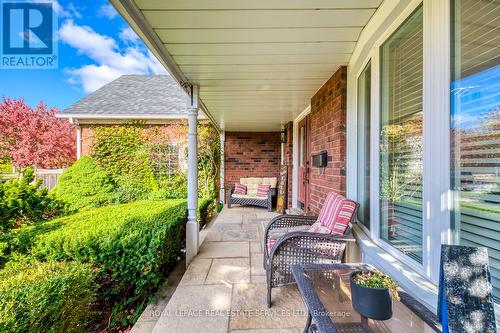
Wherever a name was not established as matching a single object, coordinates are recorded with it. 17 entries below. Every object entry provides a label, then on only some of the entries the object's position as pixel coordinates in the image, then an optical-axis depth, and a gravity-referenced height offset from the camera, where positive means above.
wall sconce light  6.58 +0.89
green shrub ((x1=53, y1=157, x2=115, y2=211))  5.67 -0.47
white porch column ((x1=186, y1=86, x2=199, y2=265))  3.07 -0.06
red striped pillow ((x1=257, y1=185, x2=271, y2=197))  6.37 -0.62
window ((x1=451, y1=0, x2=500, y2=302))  0.94 +0.18
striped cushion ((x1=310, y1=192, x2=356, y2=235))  2.01 -0.42
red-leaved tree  8.12 +1.05
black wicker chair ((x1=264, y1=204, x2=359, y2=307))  1.92 -0.70
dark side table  0.92 -0.60
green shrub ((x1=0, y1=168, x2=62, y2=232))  2.80 -0.44
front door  4.66 +0.09
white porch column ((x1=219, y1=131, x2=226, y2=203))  7.33 -0.18
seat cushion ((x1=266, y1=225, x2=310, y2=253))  2.24 -0.67
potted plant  0.94 -0.52
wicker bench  6.23 -0.77
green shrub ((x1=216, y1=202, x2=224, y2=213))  6.60 -1.13
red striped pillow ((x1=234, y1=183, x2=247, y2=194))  6.66 -0.61
